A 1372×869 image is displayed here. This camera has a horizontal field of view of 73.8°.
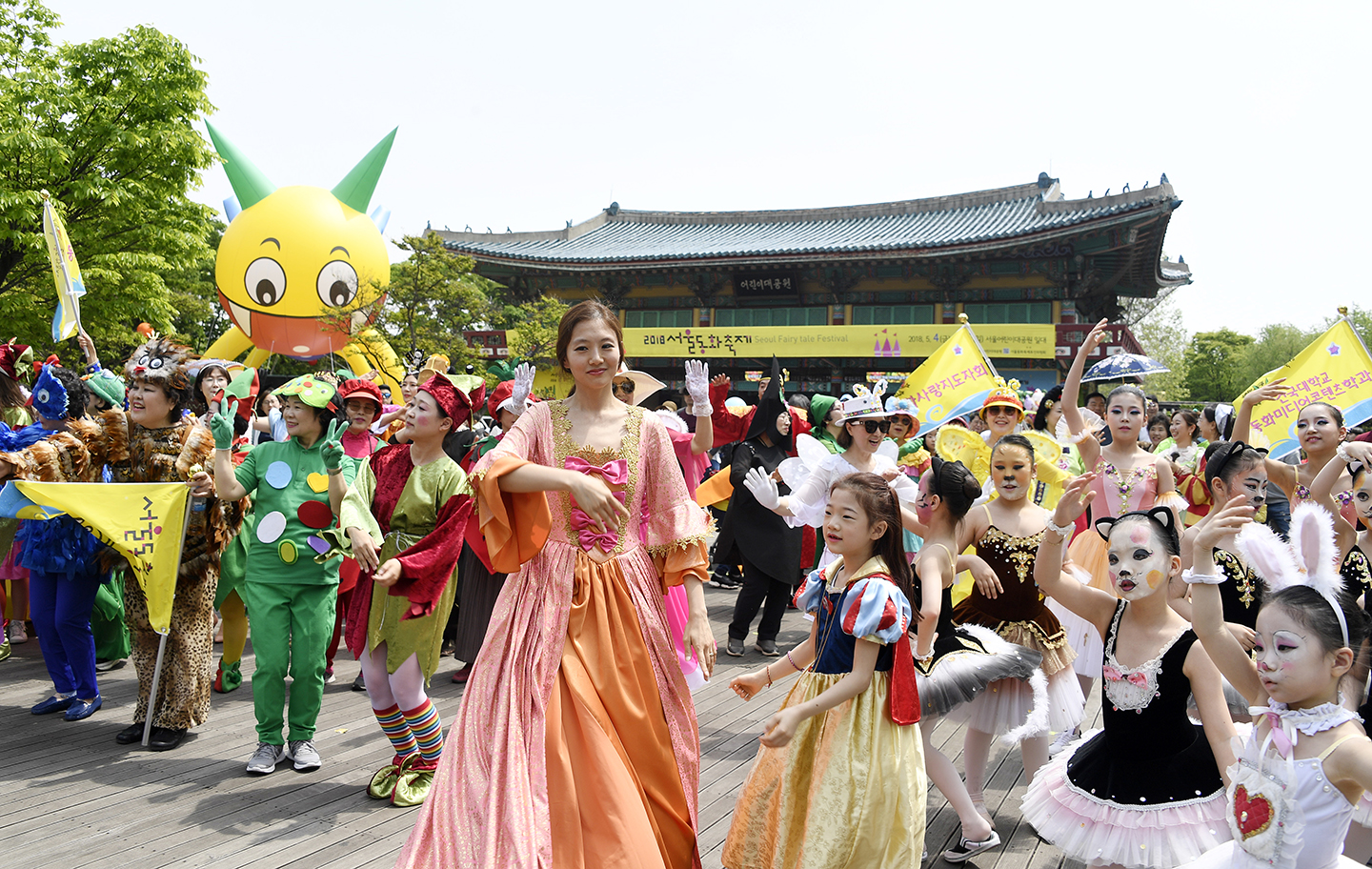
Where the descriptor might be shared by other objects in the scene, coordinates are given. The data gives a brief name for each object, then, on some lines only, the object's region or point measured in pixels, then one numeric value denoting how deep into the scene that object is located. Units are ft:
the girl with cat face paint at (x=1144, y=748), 8.21
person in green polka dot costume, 13.29
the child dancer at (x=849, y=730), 8.75
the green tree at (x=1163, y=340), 149.59
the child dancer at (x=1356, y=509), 11.28
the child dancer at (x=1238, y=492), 12.82
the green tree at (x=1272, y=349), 145.59
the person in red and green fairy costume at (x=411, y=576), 12.12
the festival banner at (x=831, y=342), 63.77
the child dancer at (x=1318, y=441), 14.03
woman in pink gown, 8.36
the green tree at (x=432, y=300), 45.32
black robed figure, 21.83
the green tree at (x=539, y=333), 57.36
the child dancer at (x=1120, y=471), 16.34
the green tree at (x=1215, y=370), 146.00
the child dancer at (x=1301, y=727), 6.40
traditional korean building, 65.10
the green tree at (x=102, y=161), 48.42
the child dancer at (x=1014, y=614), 11.96
